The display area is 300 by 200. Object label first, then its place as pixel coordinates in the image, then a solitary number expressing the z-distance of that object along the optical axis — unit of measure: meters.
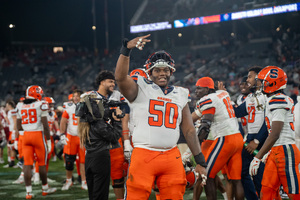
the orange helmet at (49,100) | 9.55
